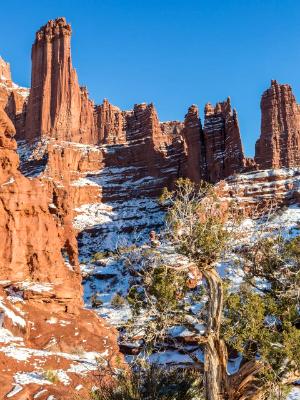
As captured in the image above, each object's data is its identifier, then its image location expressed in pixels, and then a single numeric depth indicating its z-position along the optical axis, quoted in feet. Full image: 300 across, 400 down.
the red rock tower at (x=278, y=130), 368.66
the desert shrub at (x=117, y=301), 196.38
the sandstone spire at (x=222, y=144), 397.19
